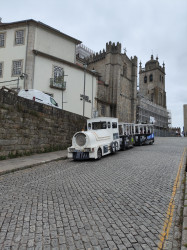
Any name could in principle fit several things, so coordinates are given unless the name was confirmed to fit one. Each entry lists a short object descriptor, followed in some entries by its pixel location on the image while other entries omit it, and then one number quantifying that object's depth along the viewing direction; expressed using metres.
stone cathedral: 35.81
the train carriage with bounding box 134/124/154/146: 20.84
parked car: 15.11
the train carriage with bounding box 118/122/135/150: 16.47
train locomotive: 10.73
